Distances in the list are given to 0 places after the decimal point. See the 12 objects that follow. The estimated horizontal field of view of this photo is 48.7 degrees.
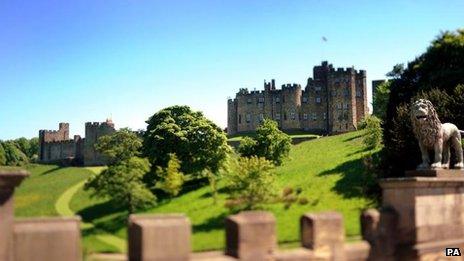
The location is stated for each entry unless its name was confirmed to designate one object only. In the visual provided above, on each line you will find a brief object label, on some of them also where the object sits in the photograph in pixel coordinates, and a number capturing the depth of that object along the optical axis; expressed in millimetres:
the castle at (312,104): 128875
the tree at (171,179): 34656
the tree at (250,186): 30734
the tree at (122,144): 43500
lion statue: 12508
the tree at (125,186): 28094
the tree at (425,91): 27750
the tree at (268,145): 49719
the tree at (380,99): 87294
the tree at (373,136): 53550
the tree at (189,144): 45781
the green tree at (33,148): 146375
